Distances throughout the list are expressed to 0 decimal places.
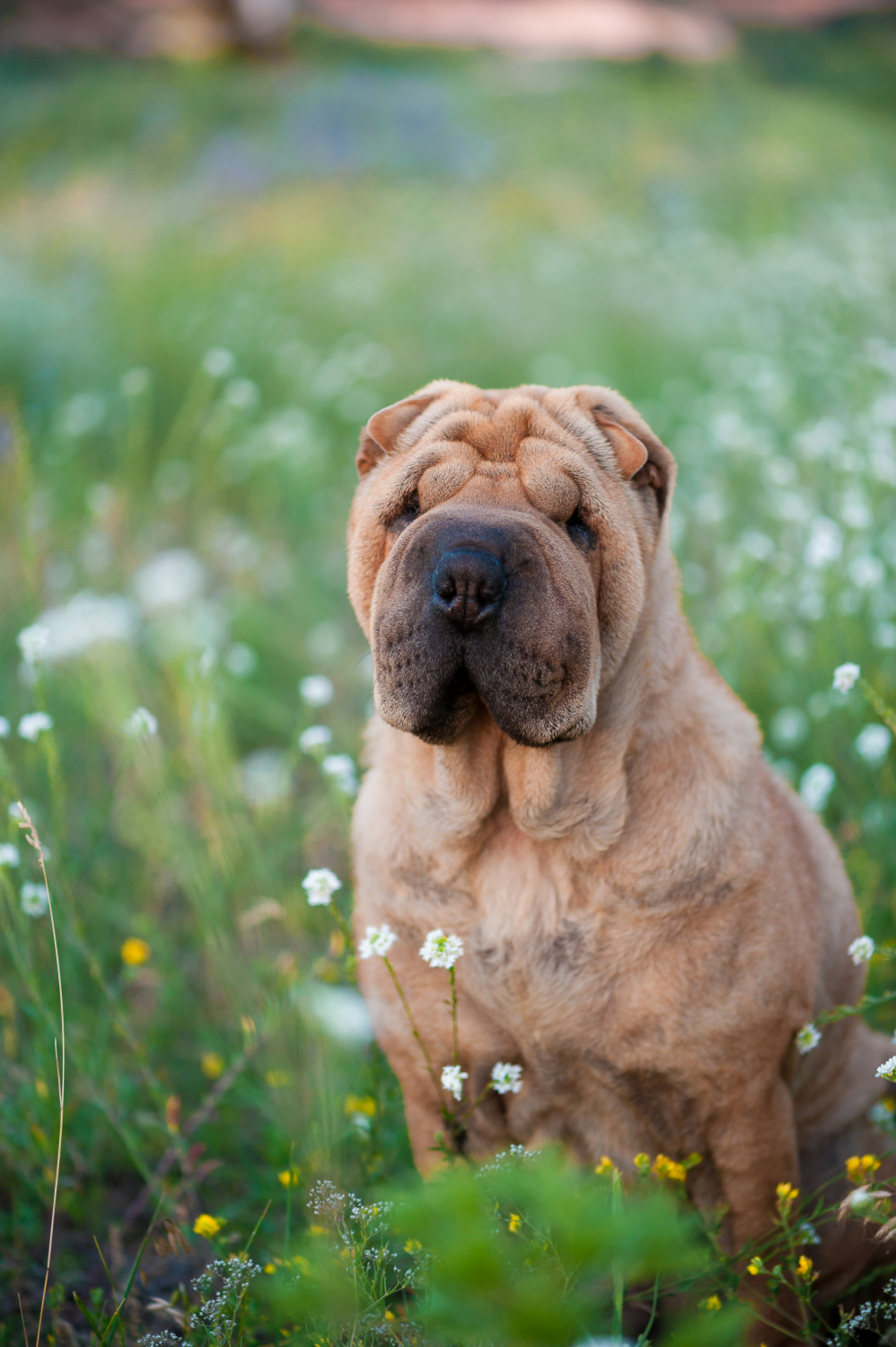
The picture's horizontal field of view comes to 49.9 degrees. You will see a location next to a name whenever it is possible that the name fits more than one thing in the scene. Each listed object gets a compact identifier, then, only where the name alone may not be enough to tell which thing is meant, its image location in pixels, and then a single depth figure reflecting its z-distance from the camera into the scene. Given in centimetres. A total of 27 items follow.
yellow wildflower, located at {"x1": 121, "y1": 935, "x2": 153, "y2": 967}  274
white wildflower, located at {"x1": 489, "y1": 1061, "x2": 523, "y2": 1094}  187
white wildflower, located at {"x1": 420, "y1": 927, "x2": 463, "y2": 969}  168
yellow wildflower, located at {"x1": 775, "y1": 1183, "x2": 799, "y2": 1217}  167
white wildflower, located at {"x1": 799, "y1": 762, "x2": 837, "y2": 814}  271
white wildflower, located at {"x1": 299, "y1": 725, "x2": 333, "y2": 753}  241
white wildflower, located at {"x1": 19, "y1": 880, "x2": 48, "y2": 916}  233
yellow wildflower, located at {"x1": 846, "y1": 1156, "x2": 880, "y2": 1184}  167
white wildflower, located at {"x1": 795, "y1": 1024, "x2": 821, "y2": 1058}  192
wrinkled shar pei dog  181
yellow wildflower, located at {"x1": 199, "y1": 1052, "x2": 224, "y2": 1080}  279
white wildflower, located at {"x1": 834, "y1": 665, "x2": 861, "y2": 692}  194
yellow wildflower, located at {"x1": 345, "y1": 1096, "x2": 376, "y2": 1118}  231
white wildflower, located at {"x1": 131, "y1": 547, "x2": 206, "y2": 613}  353
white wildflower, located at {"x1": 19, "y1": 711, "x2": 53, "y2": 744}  218
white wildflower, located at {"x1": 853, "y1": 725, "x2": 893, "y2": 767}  280
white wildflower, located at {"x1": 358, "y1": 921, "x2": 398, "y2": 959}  178
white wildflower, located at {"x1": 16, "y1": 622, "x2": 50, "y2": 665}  219
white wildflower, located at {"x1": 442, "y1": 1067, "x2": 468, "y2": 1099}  175
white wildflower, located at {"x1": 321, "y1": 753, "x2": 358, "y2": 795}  234
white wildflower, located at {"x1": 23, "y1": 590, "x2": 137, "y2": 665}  288
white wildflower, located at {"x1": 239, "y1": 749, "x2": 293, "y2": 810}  295
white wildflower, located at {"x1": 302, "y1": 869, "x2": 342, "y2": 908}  191
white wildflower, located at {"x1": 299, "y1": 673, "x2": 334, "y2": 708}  264
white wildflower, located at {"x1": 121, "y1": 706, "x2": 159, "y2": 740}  225
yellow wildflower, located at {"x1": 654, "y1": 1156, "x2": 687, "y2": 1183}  173
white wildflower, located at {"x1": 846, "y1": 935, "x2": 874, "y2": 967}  180
